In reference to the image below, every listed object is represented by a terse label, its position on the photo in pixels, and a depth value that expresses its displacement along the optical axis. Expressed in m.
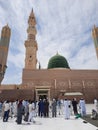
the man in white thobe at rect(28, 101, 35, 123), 8.12
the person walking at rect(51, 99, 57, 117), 10.71
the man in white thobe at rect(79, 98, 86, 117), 10.82
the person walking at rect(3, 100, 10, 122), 8.48
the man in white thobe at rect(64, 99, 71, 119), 9.32
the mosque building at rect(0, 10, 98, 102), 25.06
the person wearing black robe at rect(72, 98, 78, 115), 11.30
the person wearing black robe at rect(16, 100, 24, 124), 7.58
